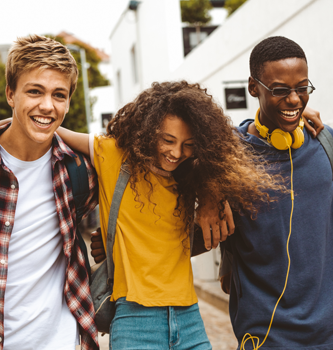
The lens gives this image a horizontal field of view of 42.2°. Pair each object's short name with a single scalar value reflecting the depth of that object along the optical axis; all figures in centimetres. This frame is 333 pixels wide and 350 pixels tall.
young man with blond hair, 231
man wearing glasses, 235
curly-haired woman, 231
